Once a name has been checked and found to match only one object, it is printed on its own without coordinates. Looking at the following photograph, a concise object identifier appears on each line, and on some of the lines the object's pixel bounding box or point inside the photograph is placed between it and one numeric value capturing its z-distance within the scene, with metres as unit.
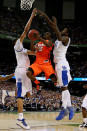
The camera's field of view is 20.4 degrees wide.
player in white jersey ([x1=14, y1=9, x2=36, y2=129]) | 5.94
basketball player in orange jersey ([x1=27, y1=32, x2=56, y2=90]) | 5.75
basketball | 5.70
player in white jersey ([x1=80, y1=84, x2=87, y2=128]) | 6.58
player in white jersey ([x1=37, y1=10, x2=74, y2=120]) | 5.72
